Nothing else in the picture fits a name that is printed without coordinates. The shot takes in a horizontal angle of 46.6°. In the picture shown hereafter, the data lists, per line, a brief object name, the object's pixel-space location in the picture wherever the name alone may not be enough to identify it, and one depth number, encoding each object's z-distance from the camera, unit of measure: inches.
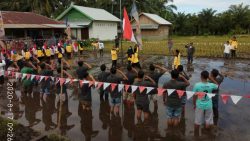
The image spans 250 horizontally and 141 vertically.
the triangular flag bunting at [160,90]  311.1
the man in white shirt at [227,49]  813.2
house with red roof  1117.7
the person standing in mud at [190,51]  745.6
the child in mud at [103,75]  374.0
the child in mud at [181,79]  335.3
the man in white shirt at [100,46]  972.6
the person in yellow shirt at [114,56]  692.1
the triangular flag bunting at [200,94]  290.7
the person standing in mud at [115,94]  350.3
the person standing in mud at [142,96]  325.4
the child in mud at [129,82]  387.2
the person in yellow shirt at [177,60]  529.7
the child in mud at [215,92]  315.9
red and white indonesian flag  437.4
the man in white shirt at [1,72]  464.1
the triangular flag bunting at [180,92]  299.6
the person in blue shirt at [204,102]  294.8
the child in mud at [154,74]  378.2
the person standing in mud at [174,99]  303.3
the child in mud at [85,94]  367.9
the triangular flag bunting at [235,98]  274.4
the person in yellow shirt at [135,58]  594.1
